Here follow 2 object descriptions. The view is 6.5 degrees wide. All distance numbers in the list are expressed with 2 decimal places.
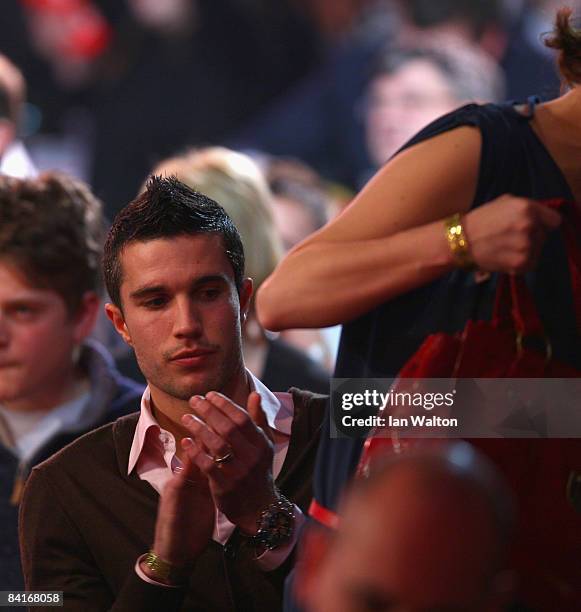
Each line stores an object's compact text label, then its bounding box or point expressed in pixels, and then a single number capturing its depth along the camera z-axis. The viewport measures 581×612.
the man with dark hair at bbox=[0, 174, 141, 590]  6.20
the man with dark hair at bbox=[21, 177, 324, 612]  5.60
